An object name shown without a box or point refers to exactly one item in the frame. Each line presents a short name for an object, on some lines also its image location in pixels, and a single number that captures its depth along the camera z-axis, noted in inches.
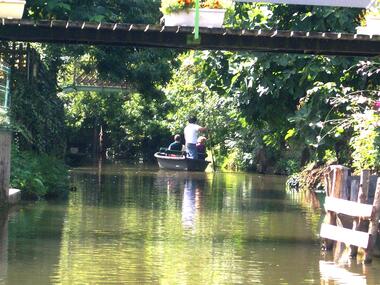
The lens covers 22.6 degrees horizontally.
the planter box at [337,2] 581.3
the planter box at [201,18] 547.2
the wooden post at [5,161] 714.2
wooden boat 1489.9
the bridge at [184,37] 540.7
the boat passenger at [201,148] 1528.1
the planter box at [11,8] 541.0
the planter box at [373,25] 557.6
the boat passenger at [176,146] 1624.0
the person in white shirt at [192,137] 1473.8
